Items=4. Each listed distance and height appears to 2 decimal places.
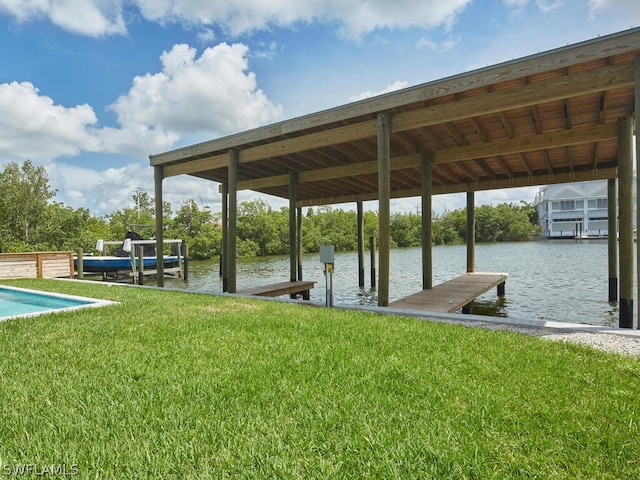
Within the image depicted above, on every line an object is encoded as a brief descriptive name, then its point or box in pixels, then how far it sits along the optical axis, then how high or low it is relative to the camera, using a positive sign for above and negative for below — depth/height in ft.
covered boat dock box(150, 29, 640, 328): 15.47 +6.17
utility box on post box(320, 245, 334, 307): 19.42 -1.44
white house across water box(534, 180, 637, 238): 169.58 +10.23
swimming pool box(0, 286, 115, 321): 22.15 -4.00
